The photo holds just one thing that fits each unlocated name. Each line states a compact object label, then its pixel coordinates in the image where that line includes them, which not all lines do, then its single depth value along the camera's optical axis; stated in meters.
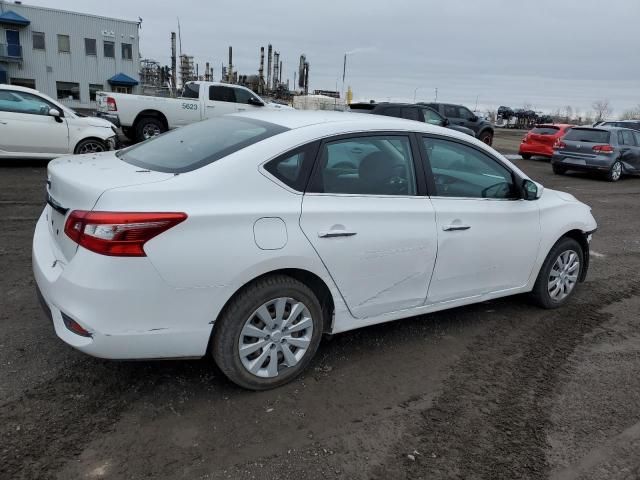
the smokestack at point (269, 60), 77.25
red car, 18.50
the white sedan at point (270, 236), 2.68
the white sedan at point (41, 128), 10.05
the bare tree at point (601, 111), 109.00
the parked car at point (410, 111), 15.20
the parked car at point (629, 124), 24.23
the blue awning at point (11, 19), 39.94
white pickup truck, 13.81
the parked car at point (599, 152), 14.68
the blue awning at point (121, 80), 44.44
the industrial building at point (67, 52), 40.97
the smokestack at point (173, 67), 66.59
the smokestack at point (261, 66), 62.49
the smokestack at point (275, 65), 82.36
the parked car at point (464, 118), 19.81
